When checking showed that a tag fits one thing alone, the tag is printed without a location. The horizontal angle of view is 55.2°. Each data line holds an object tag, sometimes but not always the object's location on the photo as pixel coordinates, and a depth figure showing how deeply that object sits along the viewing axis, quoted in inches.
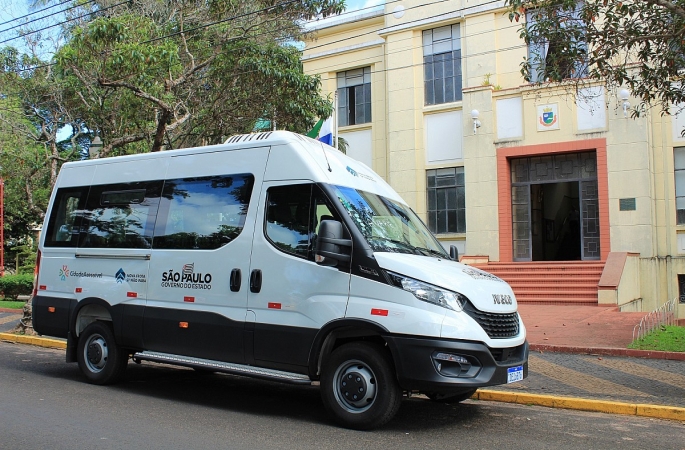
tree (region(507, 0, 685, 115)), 407.8
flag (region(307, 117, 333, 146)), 629.9
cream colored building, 726.5
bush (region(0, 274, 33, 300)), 856.9
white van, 242.5
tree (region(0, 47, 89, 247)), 678.5
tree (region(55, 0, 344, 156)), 537.3
